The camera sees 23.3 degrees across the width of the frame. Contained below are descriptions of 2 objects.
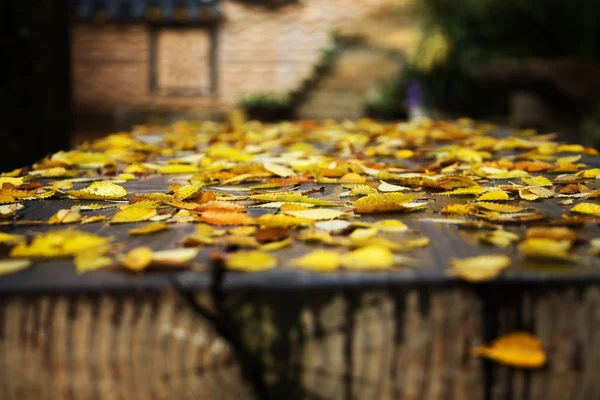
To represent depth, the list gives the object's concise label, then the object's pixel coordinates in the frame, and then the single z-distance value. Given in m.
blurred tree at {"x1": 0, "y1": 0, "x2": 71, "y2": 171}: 2.68
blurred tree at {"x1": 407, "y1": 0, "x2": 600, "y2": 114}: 7.66
